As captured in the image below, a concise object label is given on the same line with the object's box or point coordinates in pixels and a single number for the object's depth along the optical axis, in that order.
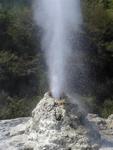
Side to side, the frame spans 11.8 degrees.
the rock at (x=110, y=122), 9.23
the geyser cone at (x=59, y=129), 6.45
